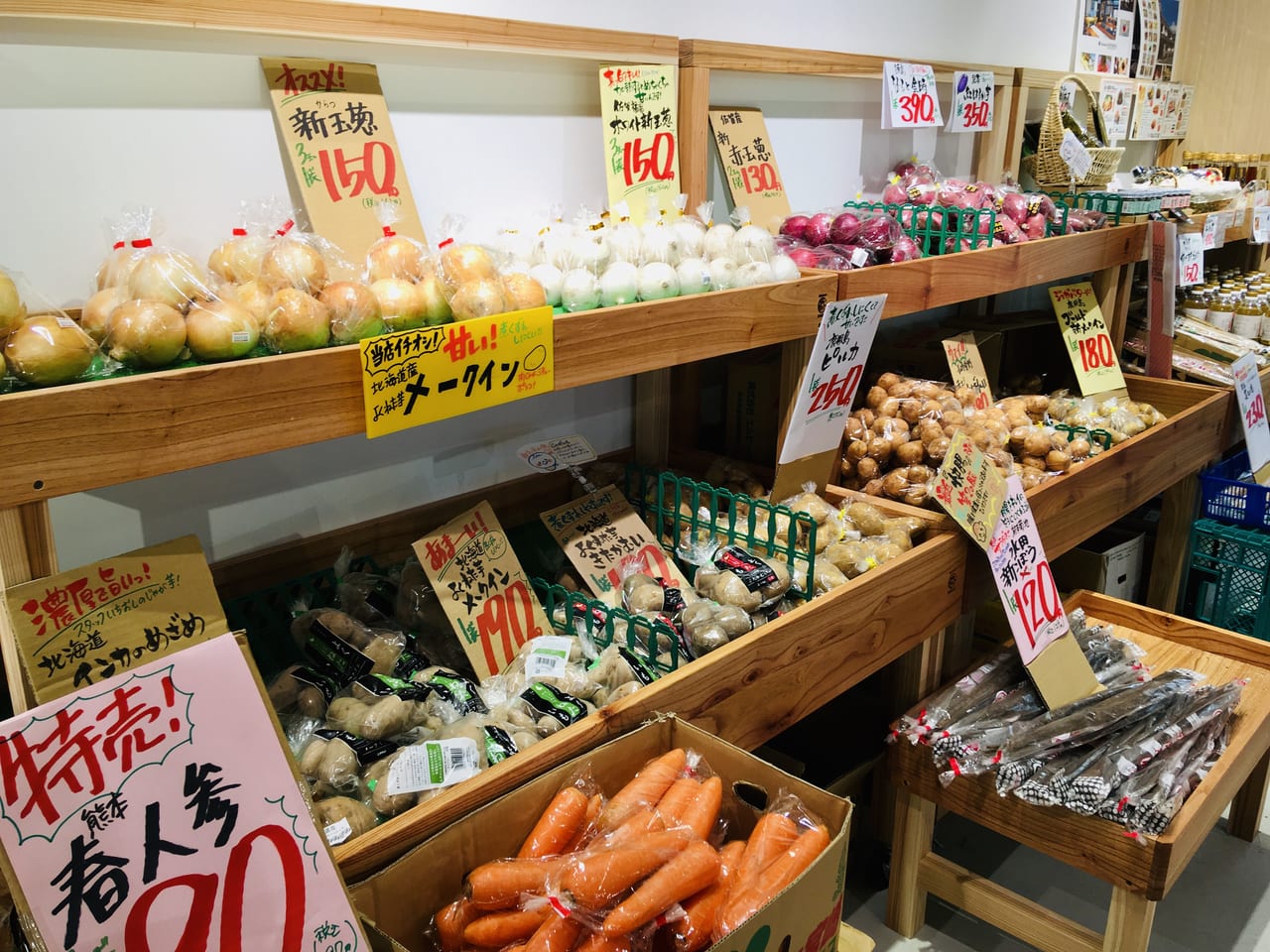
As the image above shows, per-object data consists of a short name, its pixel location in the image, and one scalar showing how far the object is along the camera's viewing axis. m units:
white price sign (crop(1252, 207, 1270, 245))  4.02
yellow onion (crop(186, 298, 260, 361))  1.16
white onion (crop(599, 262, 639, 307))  1.63
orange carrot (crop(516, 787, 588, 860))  1.25
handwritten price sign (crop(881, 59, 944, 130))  2.67
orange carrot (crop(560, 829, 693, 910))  1.16
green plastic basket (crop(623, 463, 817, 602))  1.81
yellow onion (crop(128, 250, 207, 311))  1.21
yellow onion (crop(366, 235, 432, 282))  1.46
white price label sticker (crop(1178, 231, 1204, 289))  3.26
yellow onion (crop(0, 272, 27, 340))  1.06
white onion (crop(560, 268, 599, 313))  1.59
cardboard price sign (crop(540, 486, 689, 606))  1.88
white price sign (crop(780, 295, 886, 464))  2.00
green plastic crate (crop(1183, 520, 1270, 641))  2.92
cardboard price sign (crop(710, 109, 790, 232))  2.39
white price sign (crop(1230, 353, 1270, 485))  3.16
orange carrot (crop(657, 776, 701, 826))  1.30
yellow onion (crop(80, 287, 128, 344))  1.18
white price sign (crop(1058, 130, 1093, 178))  3.23
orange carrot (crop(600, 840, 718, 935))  1.14
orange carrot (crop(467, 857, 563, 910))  1.19
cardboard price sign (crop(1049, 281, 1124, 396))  3.00
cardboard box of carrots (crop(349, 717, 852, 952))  1.15
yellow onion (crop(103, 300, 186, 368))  1.12
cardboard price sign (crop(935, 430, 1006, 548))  1.93
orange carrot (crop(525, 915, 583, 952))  1.12
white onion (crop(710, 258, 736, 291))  1.79
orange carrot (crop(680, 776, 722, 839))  1.30
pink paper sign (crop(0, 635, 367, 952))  0.85
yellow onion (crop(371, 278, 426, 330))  1.36
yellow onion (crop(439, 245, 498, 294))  1.47
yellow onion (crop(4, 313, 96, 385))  1.03
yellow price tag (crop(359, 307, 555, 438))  1.27
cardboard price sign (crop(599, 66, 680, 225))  2.04
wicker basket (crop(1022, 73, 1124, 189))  3.24
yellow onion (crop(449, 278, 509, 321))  1.41
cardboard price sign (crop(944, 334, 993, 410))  2.64
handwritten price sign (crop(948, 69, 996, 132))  2.99
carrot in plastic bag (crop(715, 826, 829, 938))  1.18
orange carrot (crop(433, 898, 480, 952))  1.19
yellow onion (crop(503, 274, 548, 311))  1.46
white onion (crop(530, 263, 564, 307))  1.61
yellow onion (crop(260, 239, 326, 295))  1.35
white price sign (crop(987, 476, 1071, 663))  1.97
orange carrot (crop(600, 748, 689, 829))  1.30
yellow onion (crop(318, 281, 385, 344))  1.29
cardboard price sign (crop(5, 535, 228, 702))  1.04
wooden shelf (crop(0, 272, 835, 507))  1.00
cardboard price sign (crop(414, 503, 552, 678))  1.63
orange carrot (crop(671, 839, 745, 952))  1.18
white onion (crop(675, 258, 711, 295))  1.75
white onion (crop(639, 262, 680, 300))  1.68
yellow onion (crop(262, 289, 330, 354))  1.23
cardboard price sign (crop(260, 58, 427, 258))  1.63
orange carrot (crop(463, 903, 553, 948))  1.16
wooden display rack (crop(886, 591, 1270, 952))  1.73
